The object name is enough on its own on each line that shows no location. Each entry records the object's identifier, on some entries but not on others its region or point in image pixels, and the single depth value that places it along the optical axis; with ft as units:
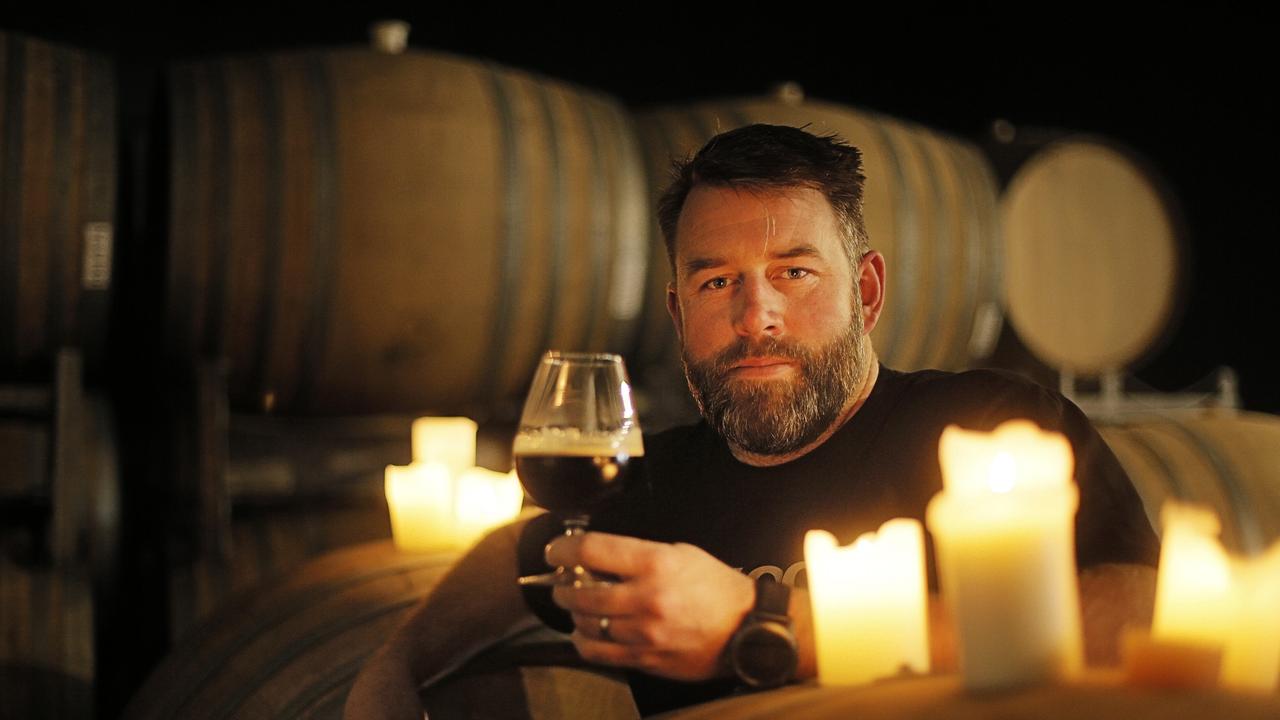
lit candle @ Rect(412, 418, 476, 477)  7.37
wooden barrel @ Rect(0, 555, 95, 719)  8.51
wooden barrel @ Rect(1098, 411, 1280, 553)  7.22
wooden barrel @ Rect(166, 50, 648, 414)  9.71
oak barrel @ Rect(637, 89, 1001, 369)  11.62
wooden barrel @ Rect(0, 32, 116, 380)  9.31
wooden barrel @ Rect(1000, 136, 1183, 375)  13.42
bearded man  3.25
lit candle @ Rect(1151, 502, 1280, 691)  2.17
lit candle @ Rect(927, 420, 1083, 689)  2.12
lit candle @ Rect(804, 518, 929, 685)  2.80
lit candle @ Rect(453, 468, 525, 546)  6.50
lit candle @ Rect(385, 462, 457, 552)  6.61
